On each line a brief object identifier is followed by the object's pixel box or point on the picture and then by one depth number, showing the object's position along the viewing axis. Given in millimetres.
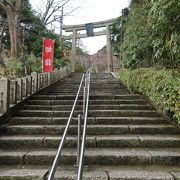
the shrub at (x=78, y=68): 16445
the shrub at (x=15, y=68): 7422
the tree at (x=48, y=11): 12949
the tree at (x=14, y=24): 9472
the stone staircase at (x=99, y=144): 2565
